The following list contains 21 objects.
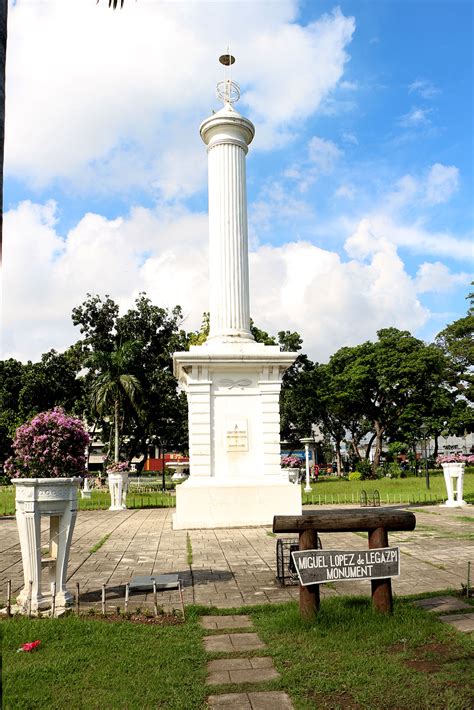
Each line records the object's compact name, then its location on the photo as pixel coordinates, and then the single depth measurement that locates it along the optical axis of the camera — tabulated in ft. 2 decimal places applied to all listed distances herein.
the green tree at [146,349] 135.44
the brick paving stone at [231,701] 14.15
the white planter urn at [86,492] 93.05
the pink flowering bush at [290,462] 102.22
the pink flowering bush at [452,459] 69.31
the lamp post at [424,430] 136.67
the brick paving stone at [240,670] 15.79
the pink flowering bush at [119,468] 74.84
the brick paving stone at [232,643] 18.33
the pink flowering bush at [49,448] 25.31
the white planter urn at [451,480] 67.26
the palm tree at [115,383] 120.06
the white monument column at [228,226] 55.01
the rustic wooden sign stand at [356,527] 21.54
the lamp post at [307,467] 101.99
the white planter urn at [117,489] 73.20
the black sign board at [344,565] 20.79
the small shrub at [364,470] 134.31
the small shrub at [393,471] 133.27
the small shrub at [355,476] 132.16
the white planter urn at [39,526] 23.34
